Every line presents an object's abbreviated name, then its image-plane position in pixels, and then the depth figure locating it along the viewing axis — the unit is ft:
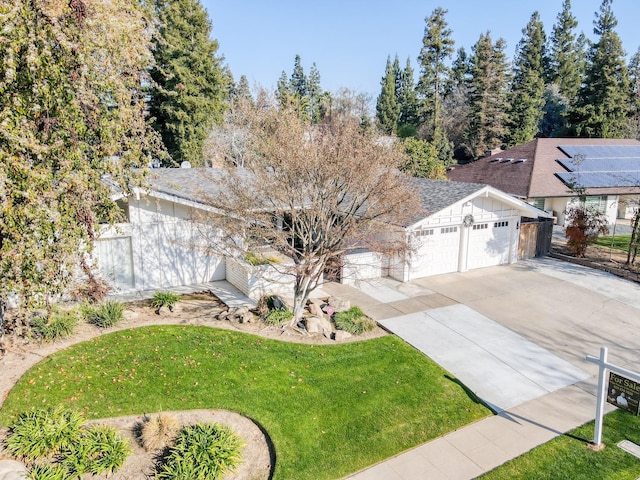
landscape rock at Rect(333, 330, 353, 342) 37.60
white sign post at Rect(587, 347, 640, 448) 24.91
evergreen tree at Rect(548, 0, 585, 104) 186.91
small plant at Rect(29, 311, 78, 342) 34.14
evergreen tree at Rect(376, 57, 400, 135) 177.58
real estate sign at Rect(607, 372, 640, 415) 23.31
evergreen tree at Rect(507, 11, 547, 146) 136.77
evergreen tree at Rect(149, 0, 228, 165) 101.96
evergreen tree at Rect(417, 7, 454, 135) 149.23
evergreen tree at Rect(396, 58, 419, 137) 174.53
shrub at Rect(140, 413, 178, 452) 23.39
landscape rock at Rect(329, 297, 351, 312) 42.41
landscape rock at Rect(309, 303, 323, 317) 41.10
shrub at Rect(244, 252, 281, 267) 38.72
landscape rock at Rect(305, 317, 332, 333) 38.55
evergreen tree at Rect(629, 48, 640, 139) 137.08
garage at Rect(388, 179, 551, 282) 54.34
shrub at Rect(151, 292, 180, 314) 41.68
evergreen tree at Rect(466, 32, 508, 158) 136.26
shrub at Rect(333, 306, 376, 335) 39.06
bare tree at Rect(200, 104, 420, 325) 35.58
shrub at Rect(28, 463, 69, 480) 20.63
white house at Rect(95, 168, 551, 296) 46.06
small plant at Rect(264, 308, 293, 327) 39.32
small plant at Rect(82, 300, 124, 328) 37.29
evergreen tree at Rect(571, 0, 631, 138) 123.85
